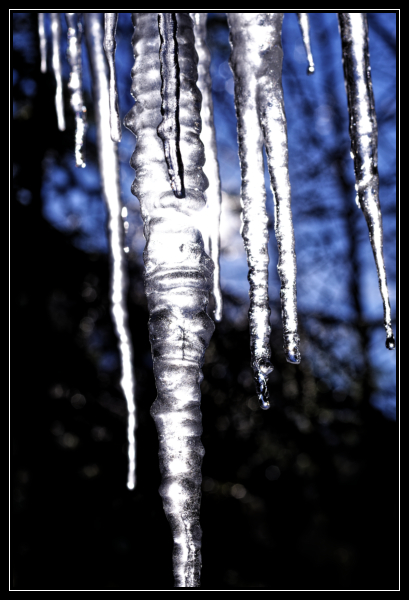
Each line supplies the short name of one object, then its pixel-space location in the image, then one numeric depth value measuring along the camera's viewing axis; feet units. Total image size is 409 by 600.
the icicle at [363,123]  3.36
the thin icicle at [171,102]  3.17
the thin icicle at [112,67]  3.35
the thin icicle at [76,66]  3.53
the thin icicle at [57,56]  3.74
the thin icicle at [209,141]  3.52
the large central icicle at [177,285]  3.27
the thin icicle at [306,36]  3.57
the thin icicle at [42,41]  3.93
